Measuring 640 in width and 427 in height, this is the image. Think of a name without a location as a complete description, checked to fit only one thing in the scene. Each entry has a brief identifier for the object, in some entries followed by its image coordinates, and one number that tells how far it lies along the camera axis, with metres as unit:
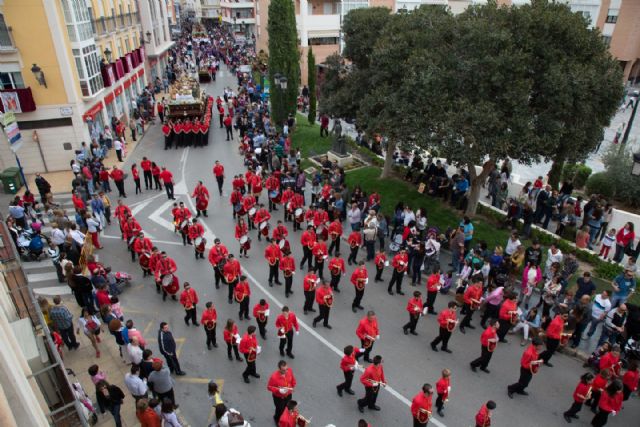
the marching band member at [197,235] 14.18
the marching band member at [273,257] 12.52
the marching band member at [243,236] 14.30
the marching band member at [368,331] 9.60
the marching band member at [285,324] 9.77
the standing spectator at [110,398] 8.05
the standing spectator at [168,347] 9.12
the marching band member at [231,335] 9.59
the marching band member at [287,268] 12.00
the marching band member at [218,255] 12.28
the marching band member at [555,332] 9.80
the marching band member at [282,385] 8.20
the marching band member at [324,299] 10.85
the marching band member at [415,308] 10.69
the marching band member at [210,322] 10.13
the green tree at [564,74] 12.73
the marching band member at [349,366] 8.73
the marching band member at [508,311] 10.30
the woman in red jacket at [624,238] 13.54
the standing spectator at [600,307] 10.48
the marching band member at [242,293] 10.96
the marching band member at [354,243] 13.67
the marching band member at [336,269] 12.38
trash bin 19.28
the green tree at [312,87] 29.00
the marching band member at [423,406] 7.82
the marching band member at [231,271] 11.63
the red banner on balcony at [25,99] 20.64
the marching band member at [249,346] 9.18
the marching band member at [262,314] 10.23
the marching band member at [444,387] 8.38
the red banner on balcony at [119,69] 29.34
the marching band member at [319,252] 12.78
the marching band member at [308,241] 13.36
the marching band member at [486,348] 9.48
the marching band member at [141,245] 13.22
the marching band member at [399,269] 12.38
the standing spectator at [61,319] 9.91
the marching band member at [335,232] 14.37
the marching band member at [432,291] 11.54
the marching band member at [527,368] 8.90
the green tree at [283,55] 28.34
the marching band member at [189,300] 10.72
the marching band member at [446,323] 10.06
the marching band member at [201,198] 16.94
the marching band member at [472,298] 10.95
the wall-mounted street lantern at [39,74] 20.49
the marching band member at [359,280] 11.54
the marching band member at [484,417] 7.67
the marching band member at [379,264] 12.84
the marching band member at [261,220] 15.11
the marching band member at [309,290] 11.24
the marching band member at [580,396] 8.41
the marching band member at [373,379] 8.47
